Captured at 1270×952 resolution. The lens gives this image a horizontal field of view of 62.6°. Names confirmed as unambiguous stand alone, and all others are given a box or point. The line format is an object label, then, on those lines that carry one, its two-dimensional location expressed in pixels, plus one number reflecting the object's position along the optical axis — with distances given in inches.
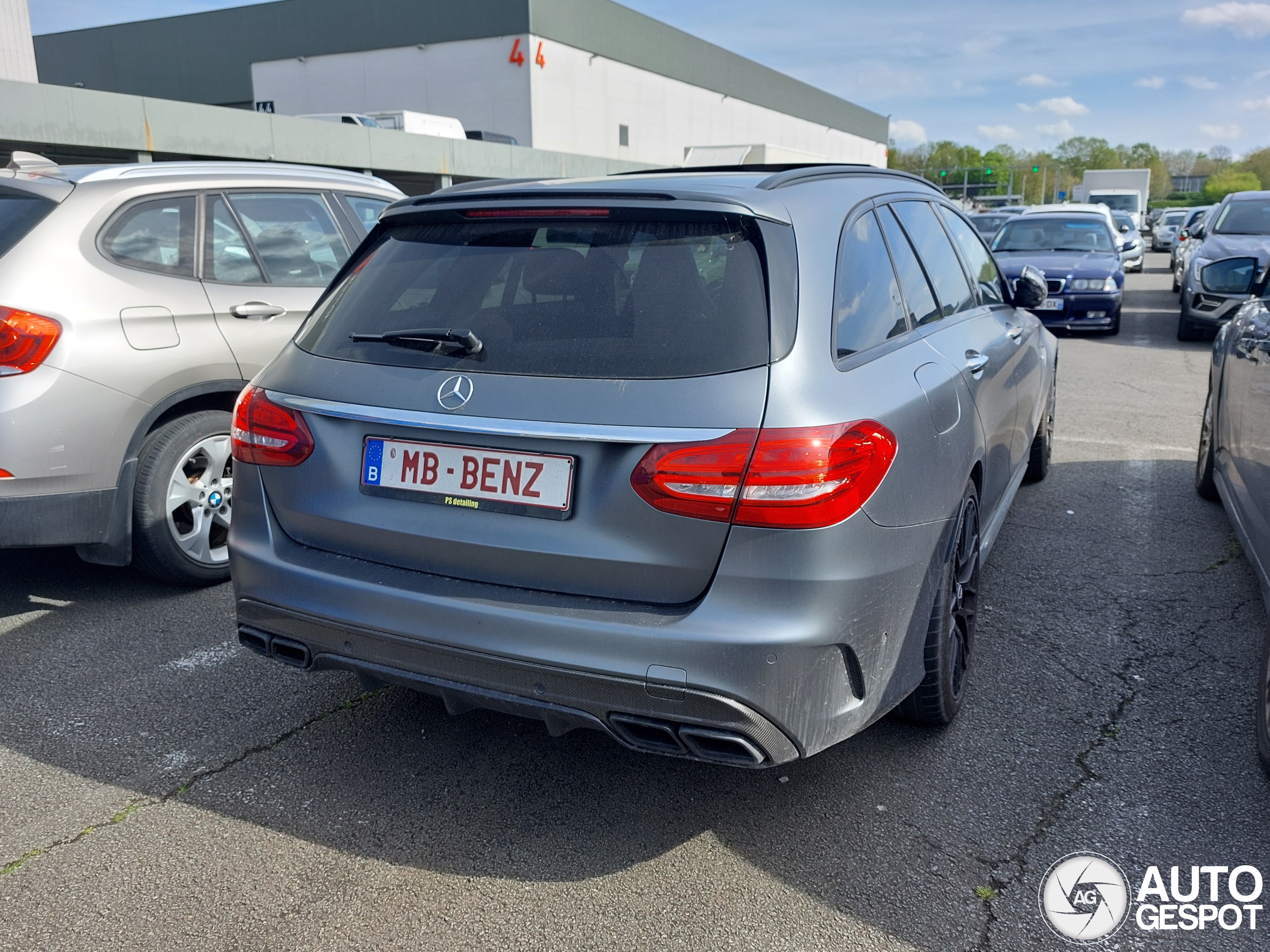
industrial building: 1718.8
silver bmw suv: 149.0
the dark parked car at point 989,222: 970.9
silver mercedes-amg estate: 90.0
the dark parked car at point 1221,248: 481.4
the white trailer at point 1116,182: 1846.7
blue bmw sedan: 523.8
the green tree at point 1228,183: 4709.6
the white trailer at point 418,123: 1152.8
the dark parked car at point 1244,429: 144.4
